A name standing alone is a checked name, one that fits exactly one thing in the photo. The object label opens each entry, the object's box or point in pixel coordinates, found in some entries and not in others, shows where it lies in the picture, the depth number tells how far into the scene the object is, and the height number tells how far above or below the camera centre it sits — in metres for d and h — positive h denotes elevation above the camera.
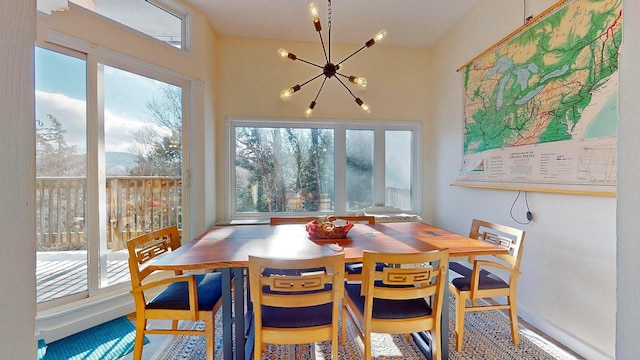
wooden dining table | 1.46 -0.44
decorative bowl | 1.87 -0.38
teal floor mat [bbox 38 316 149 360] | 1.80 -1.20
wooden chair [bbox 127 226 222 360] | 1.50 -0.75
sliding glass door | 1.98 +0.09
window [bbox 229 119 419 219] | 3.42 +0.13
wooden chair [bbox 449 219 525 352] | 1.76 -0.75
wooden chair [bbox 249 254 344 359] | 1.24 -0.61
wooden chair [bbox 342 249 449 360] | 1.33 -0.63
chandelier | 1.73 +0.89
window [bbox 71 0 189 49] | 2.17 +1.44
